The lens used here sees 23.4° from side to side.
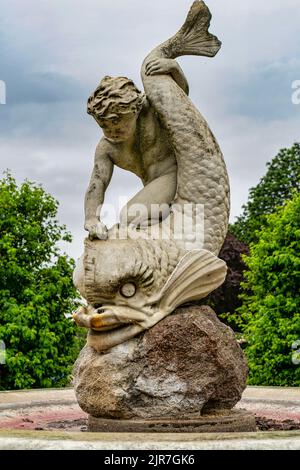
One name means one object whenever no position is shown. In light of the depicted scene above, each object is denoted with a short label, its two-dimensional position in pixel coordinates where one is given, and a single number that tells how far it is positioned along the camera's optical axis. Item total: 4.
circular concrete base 5.38
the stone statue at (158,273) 5.49
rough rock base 5.48
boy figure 5.95
